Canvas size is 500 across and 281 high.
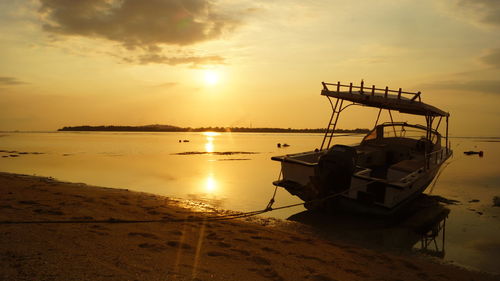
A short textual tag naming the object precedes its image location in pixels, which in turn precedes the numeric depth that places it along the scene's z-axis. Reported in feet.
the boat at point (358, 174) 36.24
